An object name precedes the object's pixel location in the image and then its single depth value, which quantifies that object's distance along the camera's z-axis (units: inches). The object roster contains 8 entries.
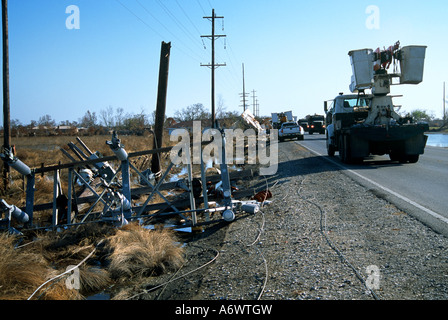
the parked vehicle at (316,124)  2174.0
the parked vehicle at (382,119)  564.1
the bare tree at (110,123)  3019.7
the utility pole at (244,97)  3282.5
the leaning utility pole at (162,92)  524.4
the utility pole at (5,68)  556.4
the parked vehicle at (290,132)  1565.0
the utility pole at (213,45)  1520.9
